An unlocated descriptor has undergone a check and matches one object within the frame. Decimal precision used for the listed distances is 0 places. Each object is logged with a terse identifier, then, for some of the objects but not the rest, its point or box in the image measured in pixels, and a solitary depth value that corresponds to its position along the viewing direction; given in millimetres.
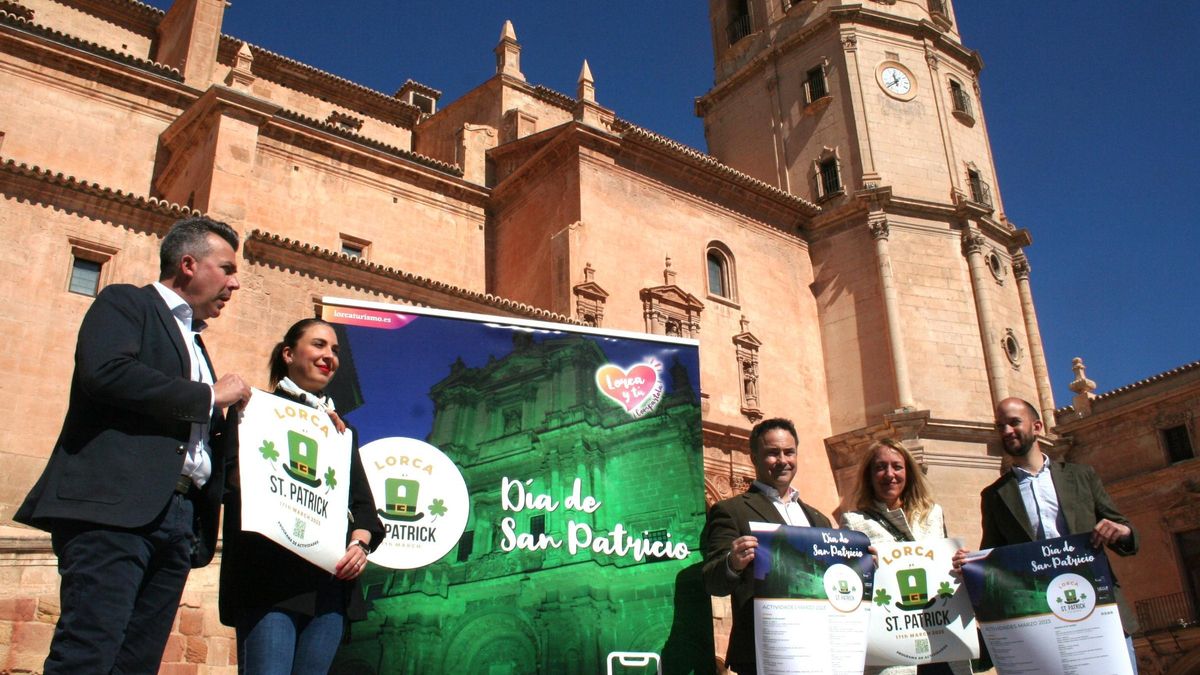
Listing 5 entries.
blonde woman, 5309
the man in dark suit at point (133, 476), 3254
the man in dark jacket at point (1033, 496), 5203
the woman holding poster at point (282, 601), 3955
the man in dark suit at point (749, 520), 4930
